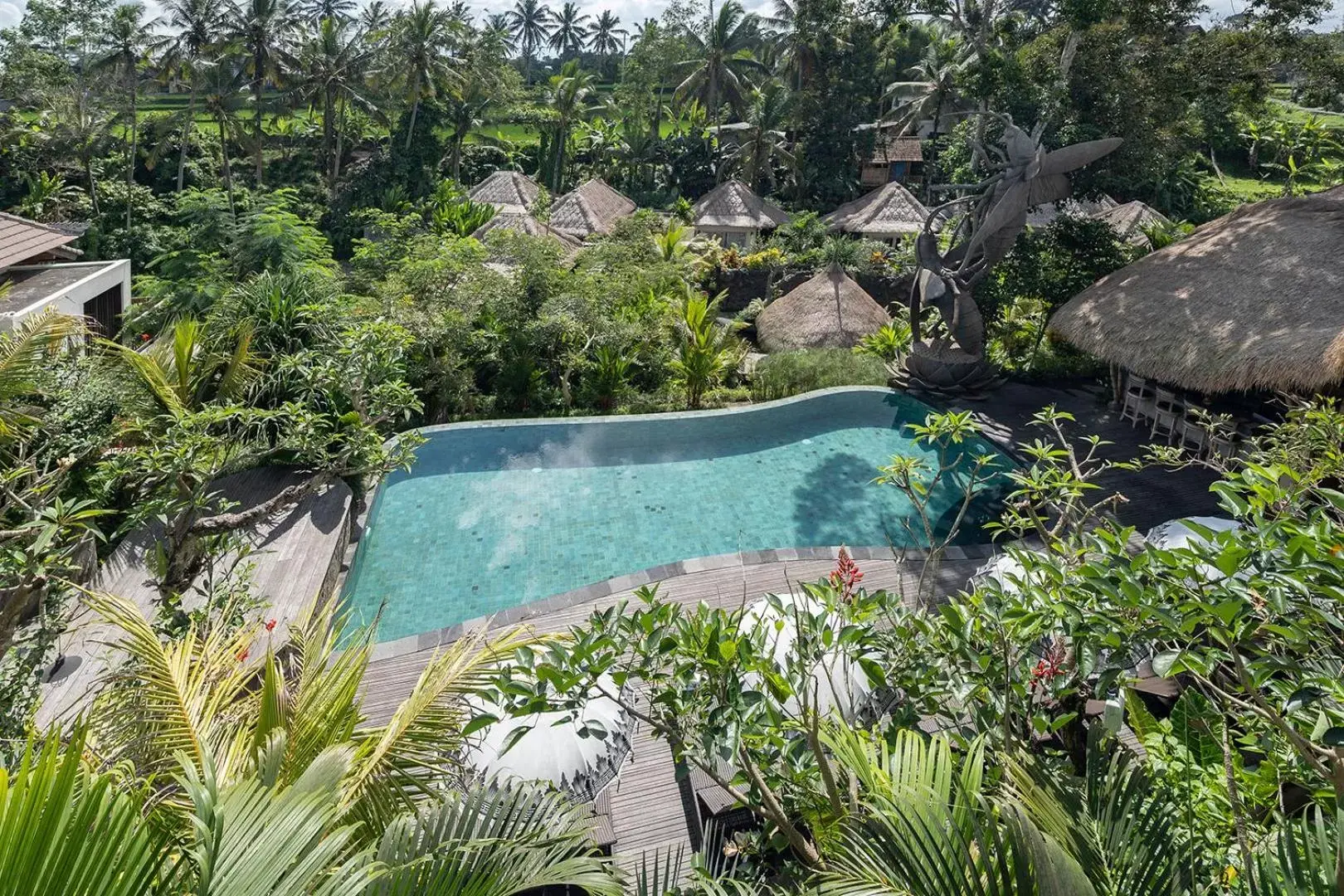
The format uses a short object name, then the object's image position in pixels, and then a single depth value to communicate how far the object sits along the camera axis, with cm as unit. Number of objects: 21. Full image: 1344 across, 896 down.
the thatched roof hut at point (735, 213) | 2423
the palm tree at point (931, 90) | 2633
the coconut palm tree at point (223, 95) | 2678
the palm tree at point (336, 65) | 2912
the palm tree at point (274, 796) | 156
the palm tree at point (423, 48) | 2892
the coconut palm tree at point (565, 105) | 3222
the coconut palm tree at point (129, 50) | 2611
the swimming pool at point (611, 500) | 834
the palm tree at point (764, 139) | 2778
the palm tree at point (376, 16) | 3744
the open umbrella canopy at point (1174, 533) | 679
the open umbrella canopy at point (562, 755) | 484
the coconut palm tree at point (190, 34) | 2690
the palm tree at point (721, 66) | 3148
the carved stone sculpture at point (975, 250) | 1103
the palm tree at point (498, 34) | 3647
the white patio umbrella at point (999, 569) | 627
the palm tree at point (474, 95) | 3219
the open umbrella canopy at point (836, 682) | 523
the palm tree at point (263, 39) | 2786
